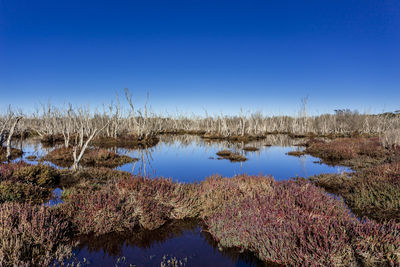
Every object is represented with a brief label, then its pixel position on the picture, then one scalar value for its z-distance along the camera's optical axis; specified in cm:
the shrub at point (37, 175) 798
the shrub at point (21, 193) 612
